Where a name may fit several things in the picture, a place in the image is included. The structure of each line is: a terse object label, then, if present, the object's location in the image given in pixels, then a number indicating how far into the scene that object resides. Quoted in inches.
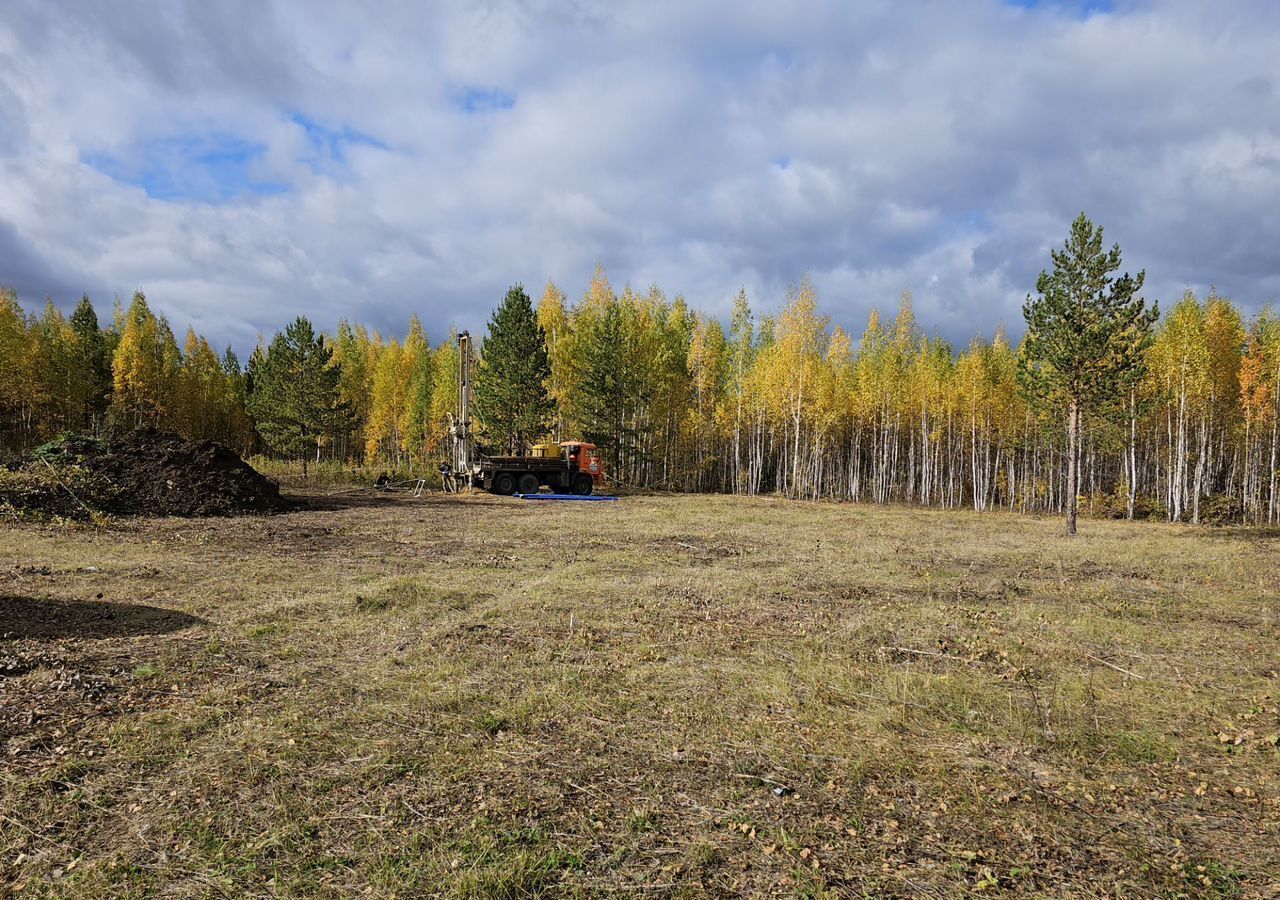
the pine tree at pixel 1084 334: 853.8
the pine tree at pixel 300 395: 1461.6
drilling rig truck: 1162.0
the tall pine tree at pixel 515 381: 1320.1
